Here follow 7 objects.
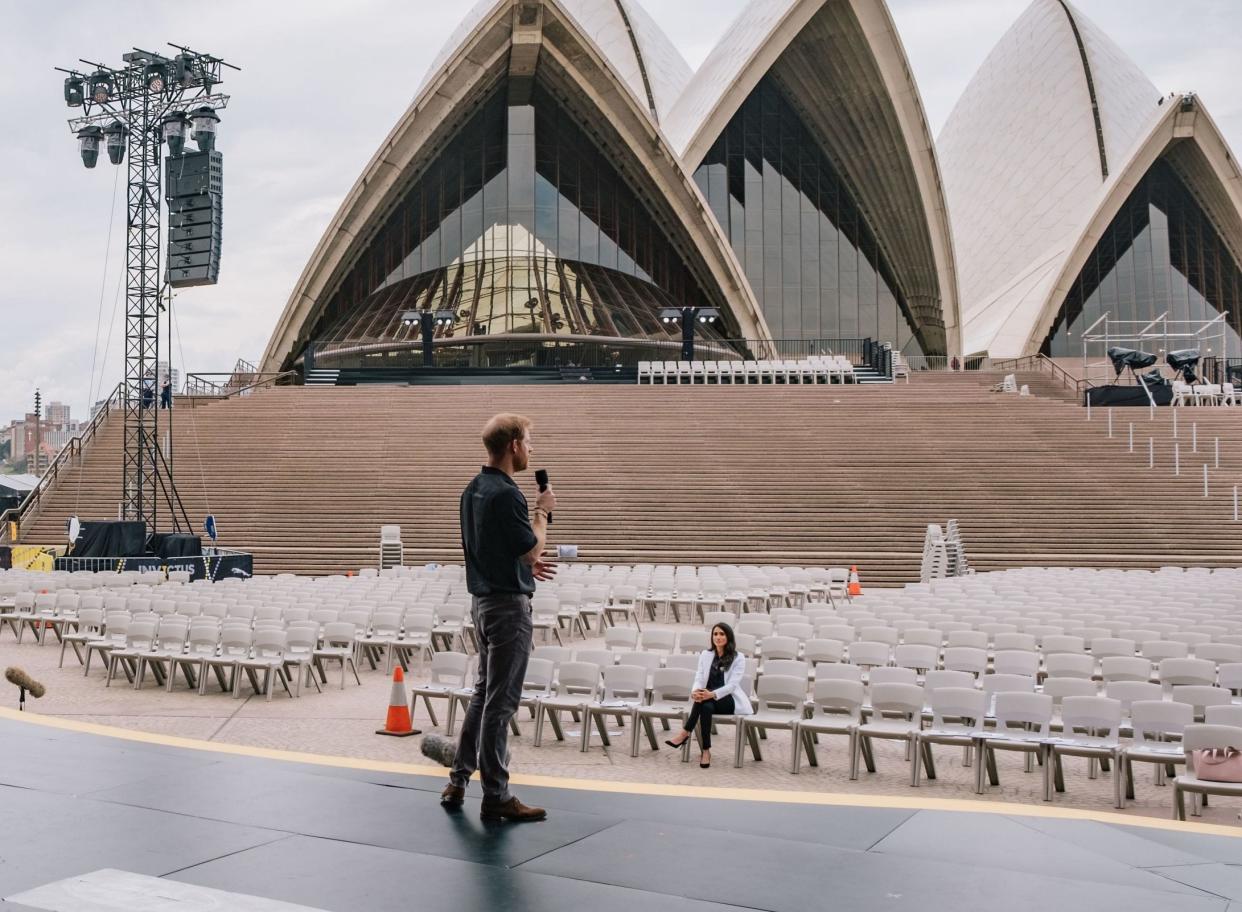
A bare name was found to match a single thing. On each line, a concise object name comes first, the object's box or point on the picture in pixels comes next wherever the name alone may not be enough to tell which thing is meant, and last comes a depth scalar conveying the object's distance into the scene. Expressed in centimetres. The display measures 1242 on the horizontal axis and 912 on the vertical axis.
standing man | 438
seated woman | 829
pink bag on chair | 665
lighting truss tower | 2505
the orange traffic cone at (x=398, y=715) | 861
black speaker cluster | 2561
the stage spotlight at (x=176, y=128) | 2509
